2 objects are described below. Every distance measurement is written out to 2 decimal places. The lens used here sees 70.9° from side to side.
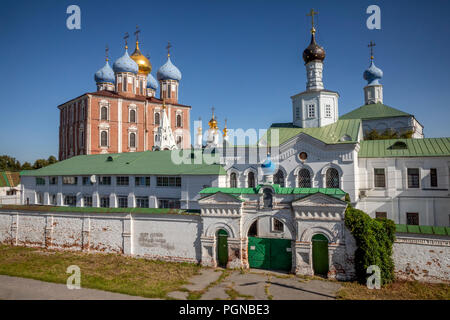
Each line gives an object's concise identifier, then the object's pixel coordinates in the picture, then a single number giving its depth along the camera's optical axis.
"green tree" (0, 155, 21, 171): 68.00
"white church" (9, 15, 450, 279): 15.04
